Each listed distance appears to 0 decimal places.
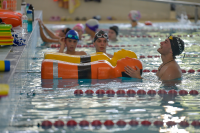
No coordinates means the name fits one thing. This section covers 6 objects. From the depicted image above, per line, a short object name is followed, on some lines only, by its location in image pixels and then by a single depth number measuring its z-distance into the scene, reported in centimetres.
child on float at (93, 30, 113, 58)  1095
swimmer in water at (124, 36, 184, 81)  920
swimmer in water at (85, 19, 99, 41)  1656
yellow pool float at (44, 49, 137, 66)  978
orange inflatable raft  917
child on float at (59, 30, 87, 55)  1092
